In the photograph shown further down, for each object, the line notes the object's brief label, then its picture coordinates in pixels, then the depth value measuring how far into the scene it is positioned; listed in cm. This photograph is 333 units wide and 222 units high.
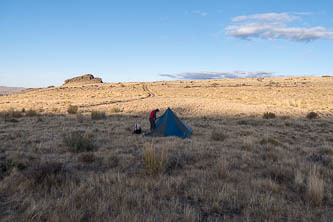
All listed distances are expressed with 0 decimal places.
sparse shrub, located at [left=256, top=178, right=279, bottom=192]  535
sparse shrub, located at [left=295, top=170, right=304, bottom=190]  549
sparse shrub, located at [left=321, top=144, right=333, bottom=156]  902
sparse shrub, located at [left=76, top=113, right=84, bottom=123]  1661
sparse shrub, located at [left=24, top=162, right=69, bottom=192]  516
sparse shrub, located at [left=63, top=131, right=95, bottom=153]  871
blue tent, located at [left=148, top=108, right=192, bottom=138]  1221
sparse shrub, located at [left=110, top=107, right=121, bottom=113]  2262
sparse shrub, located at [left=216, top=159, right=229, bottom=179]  612
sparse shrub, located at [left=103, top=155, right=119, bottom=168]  698
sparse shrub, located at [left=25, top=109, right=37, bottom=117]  1927
